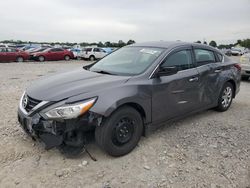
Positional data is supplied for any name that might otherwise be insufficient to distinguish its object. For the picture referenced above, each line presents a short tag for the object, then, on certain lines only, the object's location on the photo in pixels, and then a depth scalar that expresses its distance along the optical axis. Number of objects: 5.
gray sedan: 2.29
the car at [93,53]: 18.95
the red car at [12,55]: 14.96
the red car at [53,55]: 16.64
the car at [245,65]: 7.66
